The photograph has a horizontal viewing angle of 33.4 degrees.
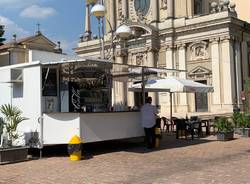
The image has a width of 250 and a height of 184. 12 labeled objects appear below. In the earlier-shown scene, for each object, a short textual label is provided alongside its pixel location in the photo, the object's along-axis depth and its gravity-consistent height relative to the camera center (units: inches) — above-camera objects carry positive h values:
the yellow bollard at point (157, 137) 581.9 -37.4
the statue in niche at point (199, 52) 1428.3 +199.3
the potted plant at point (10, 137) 463.5 -28.2
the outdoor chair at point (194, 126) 709.3 -28.5
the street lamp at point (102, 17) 622.8 +146.9
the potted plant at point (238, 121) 757.6 -22.4
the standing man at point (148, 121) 568.7 -14.3
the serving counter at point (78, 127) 500.7 -18.1
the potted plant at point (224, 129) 665.0 -33.0
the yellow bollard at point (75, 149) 473.1 -42.3
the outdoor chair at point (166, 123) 864.3 -26.9
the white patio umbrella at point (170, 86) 730.8 +42.7
